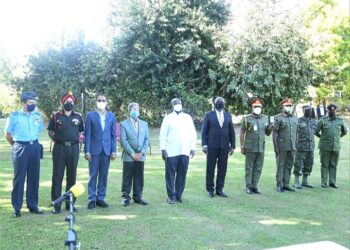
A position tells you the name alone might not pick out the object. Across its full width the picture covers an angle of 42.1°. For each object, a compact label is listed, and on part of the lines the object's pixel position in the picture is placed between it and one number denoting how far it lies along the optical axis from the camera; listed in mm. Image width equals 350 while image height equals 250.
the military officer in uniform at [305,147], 9805
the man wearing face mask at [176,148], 8047
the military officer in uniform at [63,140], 7086
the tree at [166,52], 24312
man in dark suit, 8648
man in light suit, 7730
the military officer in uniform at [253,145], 9000
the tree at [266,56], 24078
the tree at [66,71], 26094
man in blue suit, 7434
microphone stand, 2639
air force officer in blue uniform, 6766
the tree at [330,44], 29391
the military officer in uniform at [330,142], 10008
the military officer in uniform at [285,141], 9266
